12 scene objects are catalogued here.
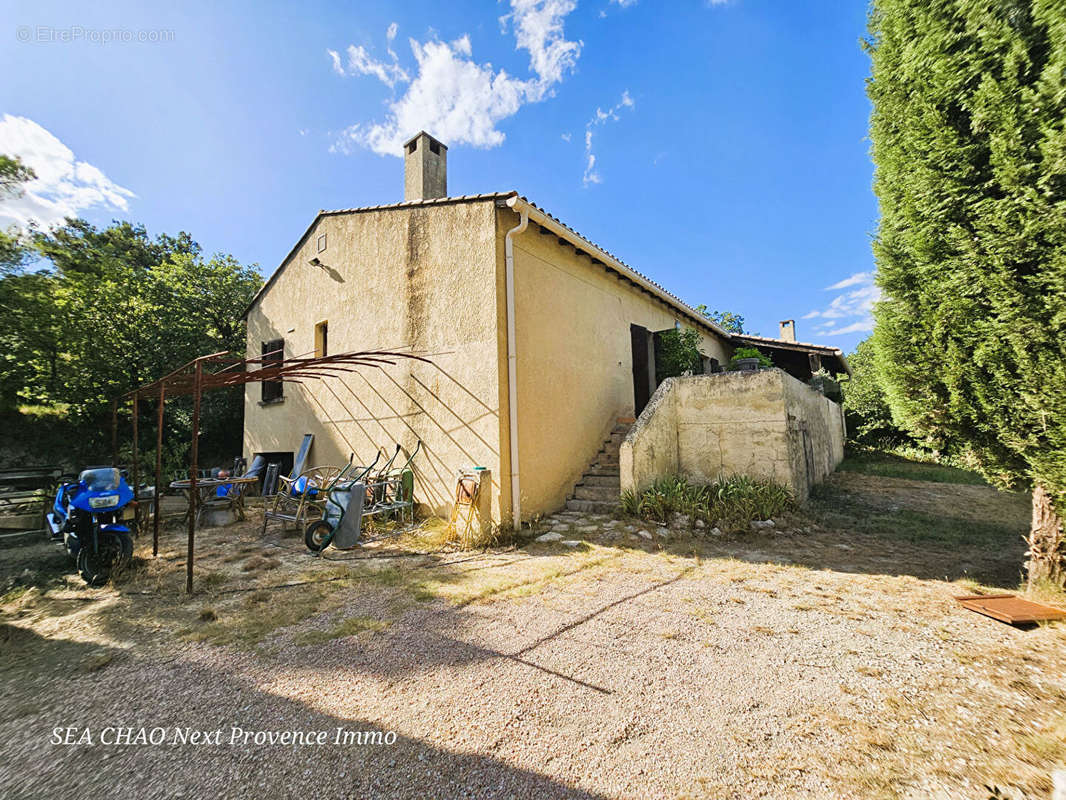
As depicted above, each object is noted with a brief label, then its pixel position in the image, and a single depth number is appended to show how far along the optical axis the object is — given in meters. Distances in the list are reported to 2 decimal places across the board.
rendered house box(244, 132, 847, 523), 5.70
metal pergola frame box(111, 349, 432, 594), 3.77
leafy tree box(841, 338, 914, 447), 12.87
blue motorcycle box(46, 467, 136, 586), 3.89
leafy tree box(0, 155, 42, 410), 6.50
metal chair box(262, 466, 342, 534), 5.32
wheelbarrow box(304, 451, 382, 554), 4.88
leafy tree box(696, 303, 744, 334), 21.96
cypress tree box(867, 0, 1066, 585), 2.42
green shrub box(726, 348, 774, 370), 9.98
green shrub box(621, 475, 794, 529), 5.32
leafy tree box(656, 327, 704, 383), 9.38
